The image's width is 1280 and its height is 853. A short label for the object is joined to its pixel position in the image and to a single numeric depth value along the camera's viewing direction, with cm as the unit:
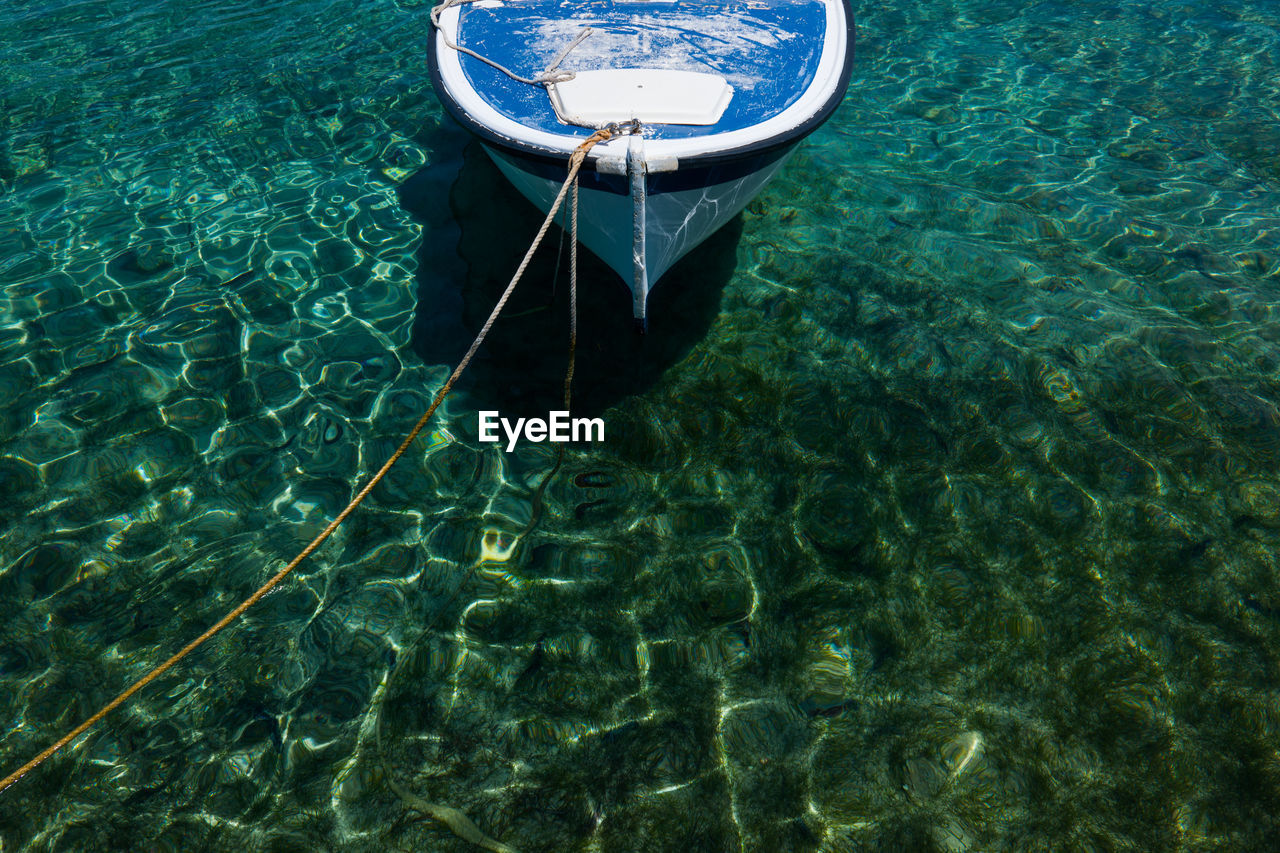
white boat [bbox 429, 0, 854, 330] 396
